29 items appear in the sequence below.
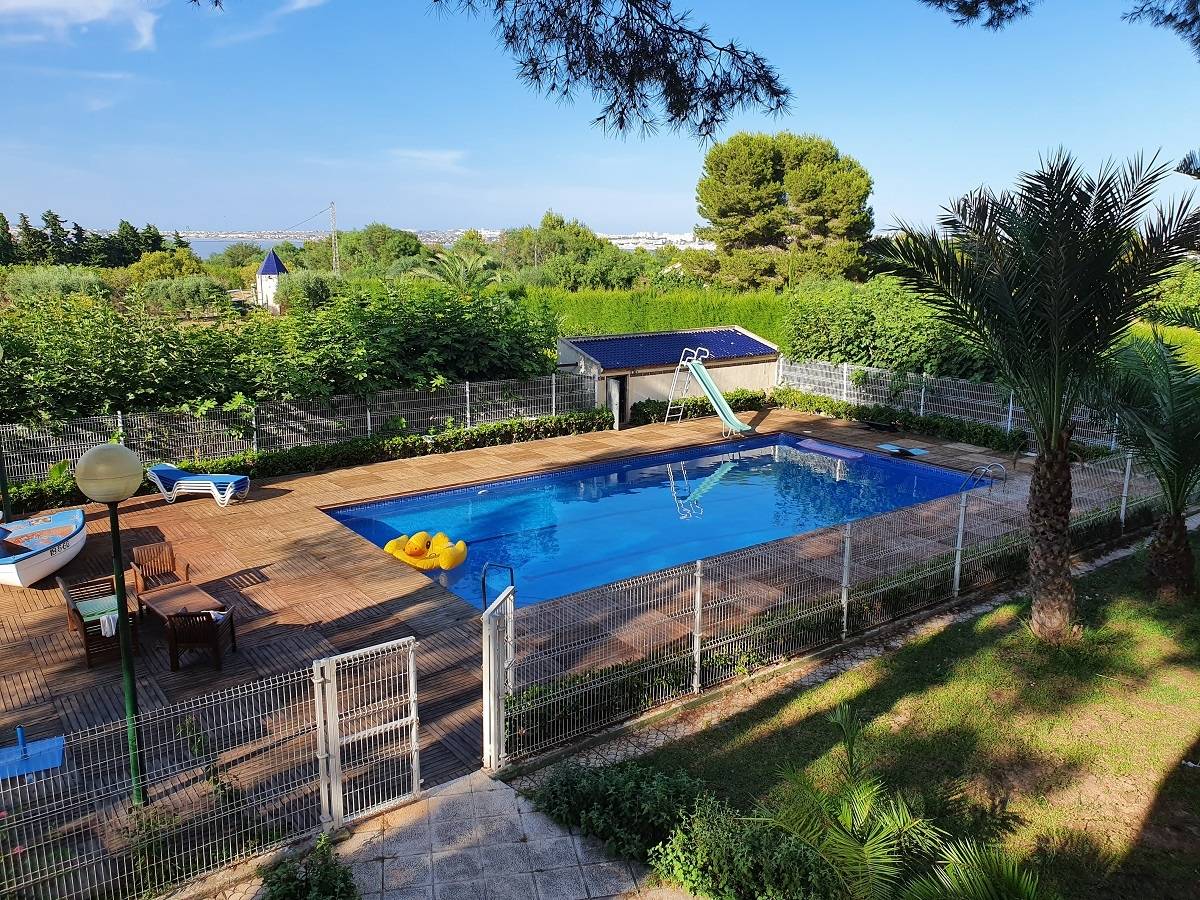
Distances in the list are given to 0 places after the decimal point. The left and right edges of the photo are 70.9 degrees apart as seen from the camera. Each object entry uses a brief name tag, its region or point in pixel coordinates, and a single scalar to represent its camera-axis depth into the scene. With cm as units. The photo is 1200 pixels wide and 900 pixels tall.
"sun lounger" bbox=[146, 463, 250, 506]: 1403
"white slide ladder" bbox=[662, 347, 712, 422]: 2156
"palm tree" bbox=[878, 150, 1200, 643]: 779
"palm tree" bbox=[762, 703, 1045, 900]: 348
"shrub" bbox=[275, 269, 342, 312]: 3900
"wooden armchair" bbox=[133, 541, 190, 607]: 1045
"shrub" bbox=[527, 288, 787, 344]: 2819
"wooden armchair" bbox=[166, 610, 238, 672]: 813
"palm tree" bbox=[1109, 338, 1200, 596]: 959
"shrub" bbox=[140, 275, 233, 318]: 4159
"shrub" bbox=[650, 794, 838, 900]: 486
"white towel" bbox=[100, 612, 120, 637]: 828
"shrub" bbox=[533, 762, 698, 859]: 558
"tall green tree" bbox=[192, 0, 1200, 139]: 802
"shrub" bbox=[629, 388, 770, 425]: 2125
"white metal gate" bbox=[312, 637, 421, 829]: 570
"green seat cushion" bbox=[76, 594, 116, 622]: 838
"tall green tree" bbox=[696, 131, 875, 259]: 4519
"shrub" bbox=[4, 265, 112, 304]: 3688
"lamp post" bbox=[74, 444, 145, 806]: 538
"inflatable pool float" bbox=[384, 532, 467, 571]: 1220
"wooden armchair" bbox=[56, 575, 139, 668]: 830
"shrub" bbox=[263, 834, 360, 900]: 489
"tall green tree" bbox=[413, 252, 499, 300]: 3672
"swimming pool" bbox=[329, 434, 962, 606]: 1330
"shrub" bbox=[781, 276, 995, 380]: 1967
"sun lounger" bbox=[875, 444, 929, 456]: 1795
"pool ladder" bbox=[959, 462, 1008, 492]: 1603
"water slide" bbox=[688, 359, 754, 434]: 1994
